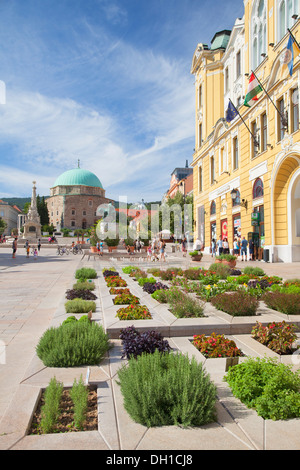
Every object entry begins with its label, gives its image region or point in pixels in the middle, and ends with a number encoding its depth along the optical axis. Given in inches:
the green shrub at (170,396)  124.7
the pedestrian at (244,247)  933.7
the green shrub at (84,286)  444.1
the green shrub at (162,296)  346.2
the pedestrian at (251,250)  932.0
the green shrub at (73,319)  248.9
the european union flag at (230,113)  958.7
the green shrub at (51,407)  123.5
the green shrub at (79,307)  315.6
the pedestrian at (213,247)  1210.0
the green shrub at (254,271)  543.5
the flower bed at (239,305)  281.7
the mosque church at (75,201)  5000.0
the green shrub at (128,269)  669.7
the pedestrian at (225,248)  977.5
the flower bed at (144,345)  191.6
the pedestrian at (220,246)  1000.5
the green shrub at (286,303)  290.5
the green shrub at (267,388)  129.5
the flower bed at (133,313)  275.1
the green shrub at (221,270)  551.2
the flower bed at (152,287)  412.8
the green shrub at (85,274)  585.9
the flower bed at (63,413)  125.3
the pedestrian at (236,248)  998.4
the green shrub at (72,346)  186.4
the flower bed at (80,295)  384.2
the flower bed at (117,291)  389.4
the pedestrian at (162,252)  1094.2
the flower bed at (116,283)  473.1
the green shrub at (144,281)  469.2
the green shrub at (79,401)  125.9
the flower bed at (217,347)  201.0
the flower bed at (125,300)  340.8
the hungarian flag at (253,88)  792.9
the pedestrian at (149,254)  1145.4
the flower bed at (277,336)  209.3
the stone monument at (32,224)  3189.0
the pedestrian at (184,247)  1256.2
